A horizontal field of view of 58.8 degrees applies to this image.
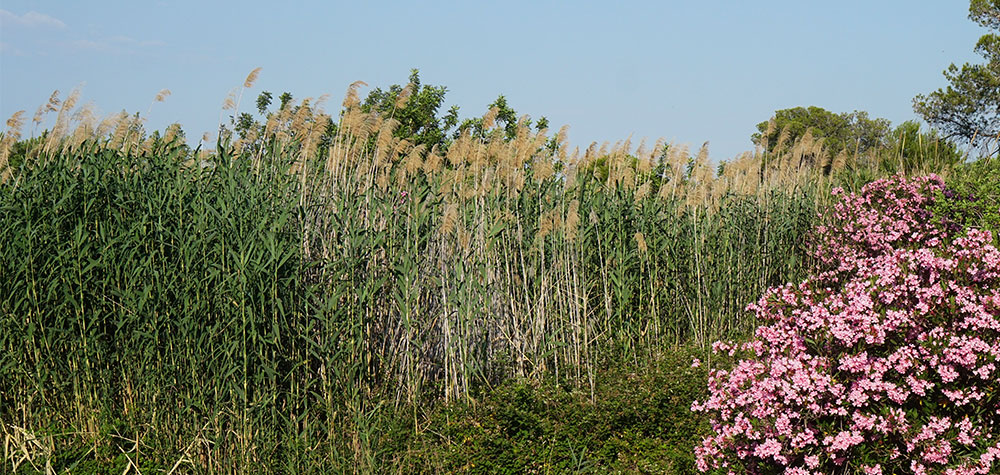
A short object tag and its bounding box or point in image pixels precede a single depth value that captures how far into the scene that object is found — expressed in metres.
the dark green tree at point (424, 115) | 16.67
